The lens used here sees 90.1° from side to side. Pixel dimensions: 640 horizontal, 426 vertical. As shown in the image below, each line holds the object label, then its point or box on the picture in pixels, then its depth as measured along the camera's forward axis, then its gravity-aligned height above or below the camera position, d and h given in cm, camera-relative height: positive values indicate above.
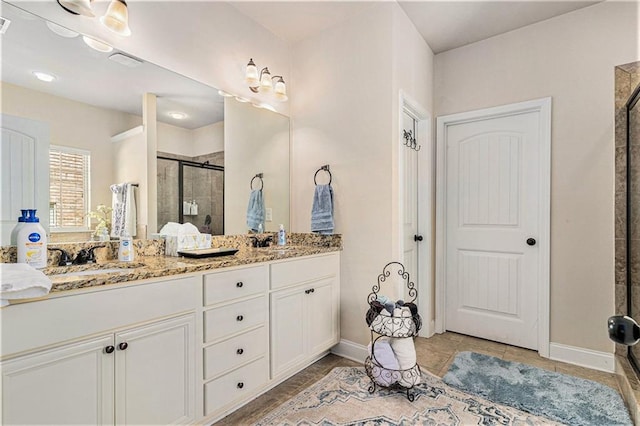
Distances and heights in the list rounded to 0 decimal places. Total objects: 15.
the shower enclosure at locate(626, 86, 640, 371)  206 +0
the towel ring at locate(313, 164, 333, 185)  267 +36
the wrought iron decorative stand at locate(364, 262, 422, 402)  198 -87
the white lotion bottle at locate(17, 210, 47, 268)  142 -14
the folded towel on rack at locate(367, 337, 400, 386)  199 -93
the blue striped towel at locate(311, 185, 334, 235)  256 +1
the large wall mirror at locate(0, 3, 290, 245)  154 +55
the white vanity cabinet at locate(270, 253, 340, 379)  204 -70
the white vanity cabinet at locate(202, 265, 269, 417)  165 -69
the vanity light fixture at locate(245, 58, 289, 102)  245 +105
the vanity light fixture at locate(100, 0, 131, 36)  164 +101
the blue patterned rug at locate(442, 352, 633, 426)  181 -114
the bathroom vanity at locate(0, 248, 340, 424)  113 -58
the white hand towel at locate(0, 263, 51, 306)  104 -24
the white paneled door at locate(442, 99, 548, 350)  266 -13
